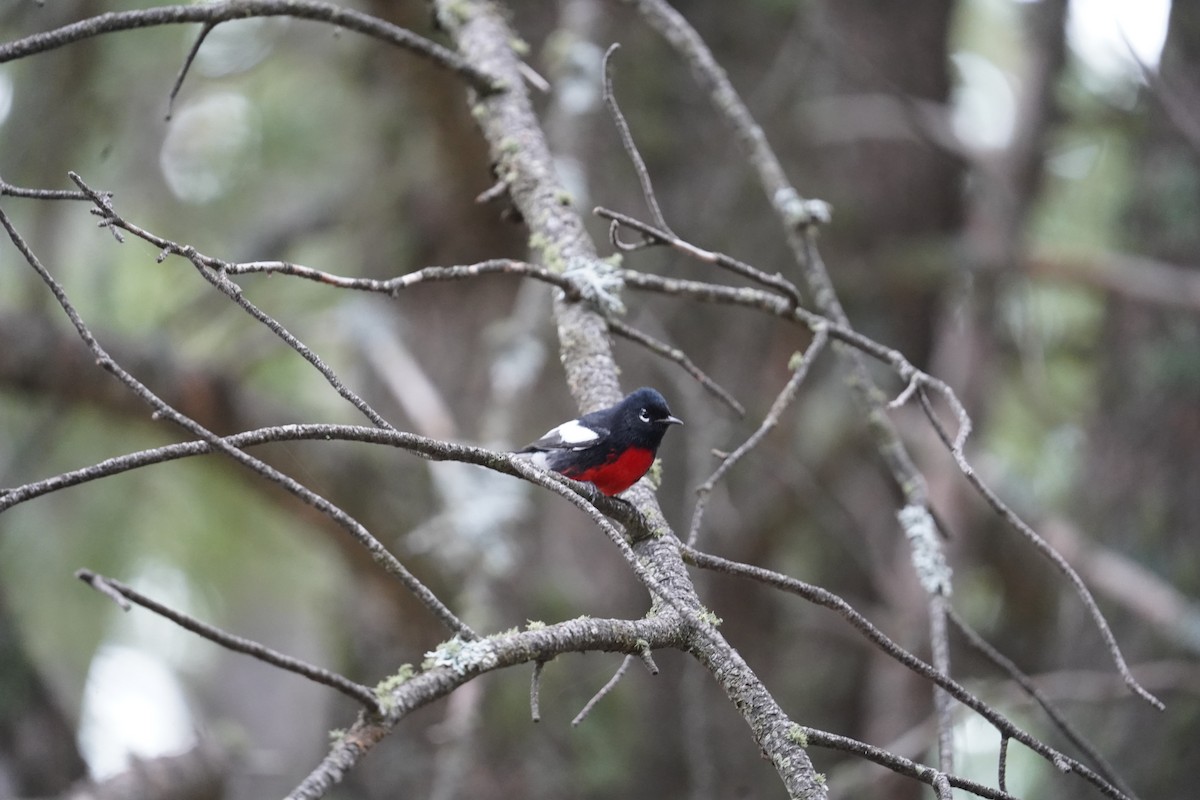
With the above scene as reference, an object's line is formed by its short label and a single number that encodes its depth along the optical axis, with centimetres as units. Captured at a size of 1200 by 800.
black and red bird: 684
